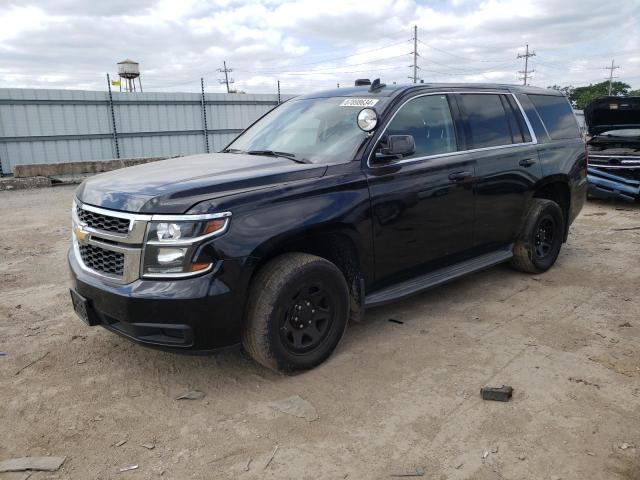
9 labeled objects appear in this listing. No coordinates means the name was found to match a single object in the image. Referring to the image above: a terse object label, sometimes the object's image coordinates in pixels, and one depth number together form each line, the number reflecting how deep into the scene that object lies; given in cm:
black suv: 299
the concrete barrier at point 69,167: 1288
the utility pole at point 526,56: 7262
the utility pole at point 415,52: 5928
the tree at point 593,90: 6684
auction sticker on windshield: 407
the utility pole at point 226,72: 6438
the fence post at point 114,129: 1598
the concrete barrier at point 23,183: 1241
